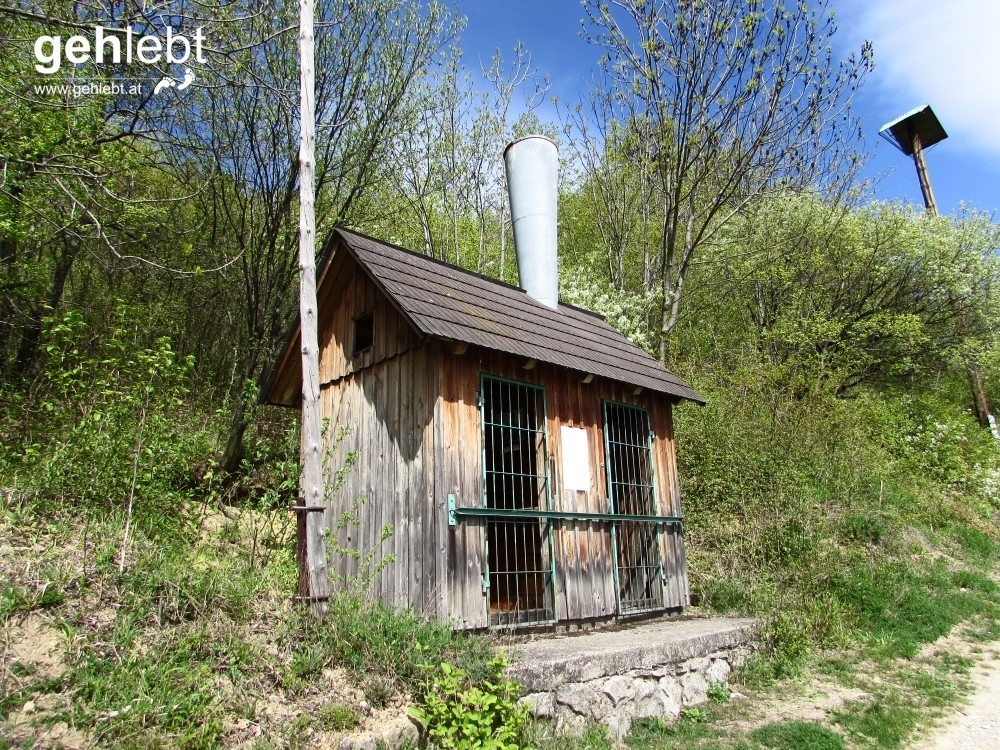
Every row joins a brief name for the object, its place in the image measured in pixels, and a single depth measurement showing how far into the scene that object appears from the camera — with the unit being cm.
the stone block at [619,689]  589
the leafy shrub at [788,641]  776
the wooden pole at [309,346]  540
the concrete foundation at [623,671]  546
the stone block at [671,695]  643
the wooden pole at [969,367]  2045
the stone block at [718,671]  719
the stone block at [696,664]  687
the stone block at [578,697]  554
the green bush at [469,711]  466
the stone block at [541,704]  531
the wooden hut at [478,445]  650
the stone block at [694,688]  676
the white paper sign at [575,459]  783
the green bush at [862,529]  1145
